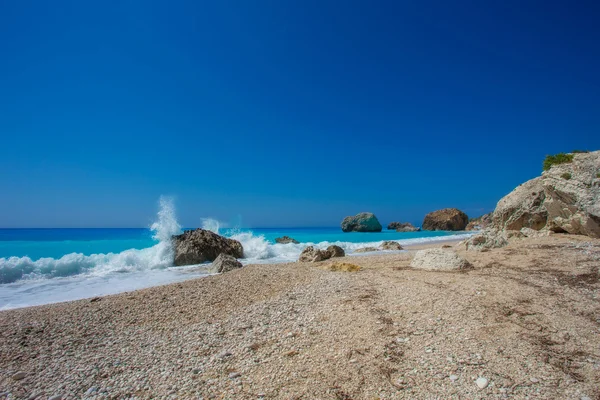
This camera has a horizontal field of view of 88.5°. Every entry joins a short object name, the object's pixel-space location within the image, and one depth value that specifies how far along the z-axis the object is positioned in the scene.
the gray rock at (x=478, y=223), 70.12
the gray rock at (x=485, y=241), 12.95
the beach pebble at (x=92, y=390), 3.53
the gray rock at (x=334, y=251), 16.62
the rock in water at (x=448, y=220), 75.54
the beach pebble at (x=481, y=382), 3.29
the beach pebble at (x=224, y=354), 4.17
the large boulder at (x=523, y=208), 15.61
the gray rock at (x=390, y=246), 22.38
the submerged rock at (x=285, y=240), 32.53
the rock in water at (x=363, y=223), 77.94
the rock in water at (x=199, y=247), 16.73
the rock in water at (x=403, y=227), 82.19
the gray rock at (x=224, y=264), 12.93
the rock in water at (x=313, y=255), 15.48
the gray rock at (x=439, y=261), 9.50
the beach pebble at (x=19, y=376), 3.94
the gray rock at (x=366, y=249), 20.89
